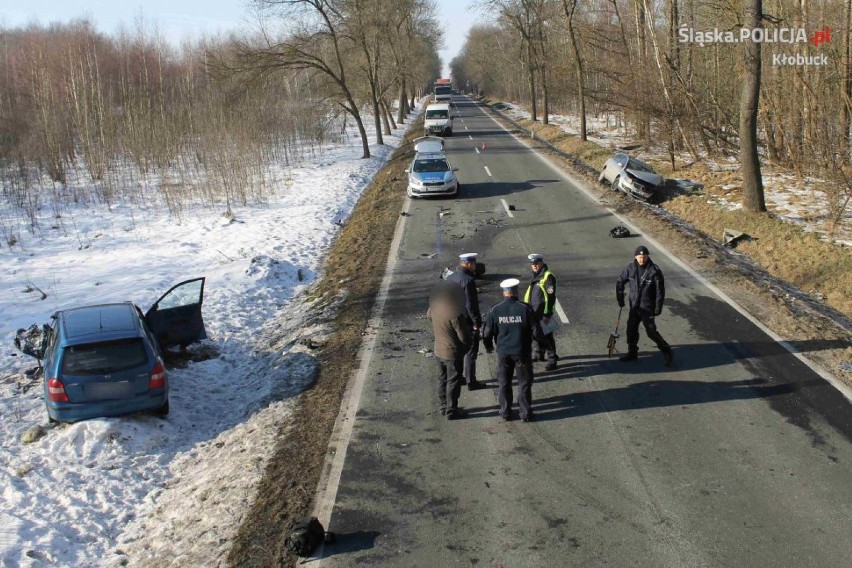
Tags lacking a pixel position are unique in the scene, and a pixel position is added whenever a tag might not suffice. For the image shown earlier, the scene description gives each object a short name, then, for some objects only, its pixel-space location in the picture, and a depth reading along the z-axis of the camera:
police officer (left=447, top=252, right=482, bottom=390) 8.52
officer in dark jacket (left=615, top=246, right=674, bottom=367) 9.09
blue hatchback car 8.27
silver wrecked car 20.48
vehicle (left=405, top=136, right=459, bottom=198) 21.89
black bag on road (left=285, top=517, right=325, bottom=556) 5.78
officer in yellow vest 9.22
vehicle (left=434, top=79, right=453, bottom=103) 77.56
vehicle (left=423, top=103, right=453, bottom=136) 44.41
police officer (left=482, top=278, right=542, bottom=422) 7.71
